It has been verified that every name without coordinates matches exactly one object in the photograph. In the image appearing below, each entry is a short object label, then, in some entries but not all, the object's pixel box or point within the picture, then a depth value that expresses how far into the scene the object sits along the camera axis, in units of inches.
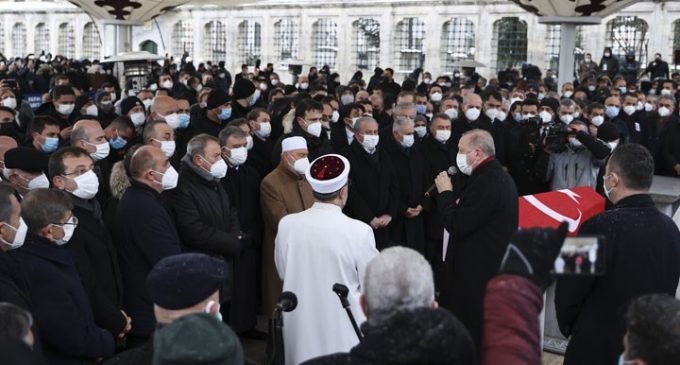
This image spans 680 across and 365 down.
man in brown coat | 265.0
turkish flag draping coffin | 276.1
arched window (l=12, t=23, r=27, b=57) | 2148.1
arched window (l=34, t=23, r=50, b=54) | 2114.9
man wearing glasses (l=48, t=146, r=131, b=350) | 184.1
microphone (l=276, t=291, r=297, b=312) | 159.1
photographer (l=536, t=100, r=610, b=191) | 360.2
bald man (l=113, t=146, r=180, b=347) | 203.8
